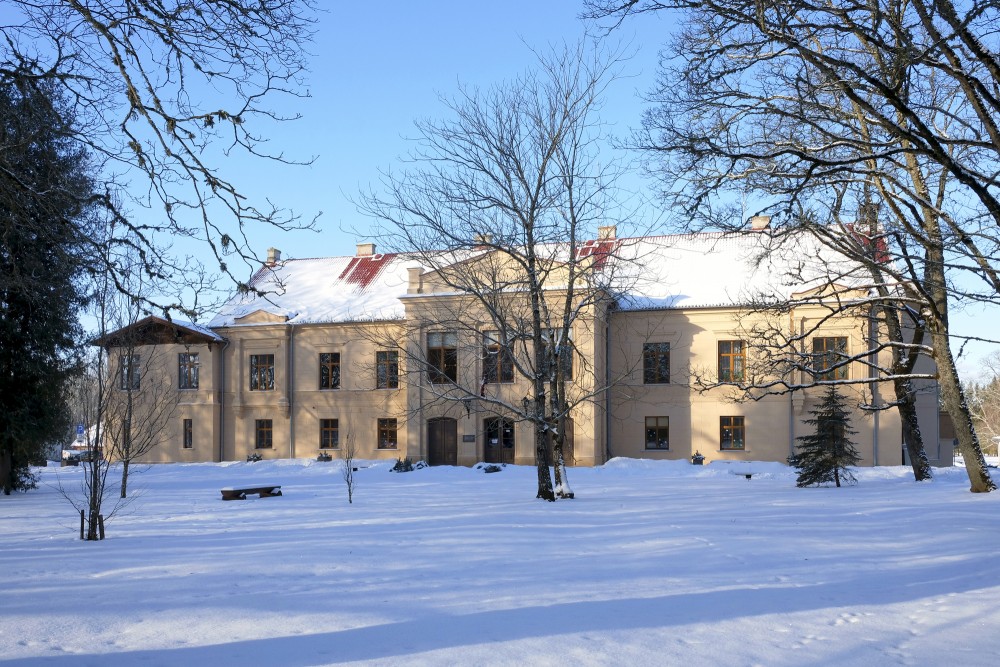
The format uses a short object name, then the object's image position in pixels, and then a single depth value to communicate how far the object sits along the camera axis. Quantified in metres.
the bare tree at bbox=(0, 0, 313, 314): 7.04
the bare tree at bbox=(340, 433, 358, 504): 20.85
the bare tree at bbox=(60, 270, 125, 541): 14.29
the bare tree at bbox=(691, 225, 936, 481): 18.45
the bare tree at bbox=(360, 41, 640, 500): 19.95
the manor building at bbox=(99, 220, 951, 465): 35.84
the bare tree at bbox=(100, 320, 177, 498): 18.78
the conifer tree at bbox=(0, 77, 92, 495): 23.58
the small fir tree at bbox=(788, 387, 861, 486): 23.62
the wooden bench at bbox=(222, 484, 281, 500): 23.29
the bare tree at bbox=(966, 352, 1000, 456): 77.31
